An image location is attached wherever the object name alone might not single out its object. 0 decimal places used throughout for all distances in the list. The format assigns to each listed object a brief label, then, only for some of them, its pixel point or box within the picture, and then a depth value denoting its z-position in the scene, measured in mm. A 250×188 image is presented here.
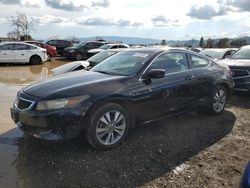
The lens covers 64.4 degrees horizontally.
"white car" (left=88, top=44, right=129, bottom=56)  12588
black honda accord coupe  2818
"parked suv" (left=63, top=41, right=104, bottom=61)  14322
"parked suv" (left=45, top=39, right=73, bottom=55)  16665
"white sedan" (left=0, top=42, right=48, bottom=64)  11238
